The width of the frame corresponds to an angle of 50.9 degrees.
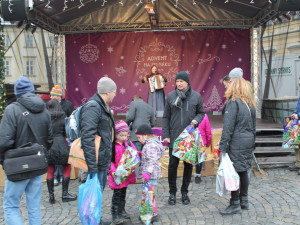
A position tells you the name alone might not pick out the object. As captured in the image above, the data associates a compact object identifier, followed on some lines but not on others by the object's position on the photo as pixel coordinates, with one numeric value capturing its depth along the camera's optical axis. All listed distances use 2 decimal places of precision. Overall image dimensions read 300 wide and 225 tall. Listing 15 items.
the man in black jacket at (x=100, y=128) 3.10
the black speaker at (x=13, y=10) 6.99
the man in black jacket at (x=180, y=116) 4.38
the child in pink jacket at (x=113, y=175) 3.65
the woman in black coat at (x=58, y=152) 4.67
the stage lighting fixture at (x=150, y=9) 9.59
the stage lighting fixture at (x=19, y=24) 8.28
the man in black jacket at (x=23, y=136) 2.93
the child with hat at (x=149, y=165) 3.66
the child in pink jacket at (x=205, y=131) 5.37
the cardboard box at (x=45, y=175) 5.70
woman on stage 8.35
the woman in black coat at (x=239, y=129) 3.90
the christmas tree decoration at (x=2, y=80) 7.32
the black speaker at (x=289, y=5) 7.19
